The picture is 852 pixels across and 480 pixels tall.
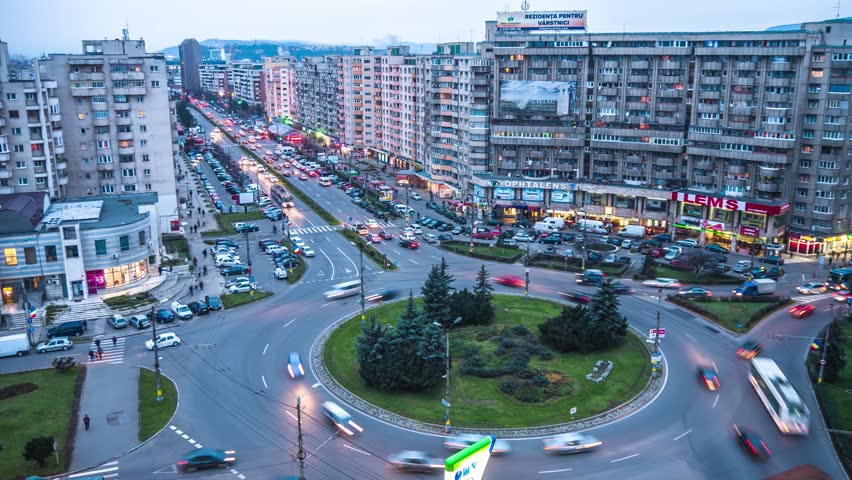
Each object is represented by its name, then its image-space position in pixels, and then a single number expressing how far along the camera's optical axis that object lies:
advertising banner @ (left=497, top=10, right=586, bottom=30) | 118.00
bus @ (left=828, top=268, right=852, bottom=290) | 84.75
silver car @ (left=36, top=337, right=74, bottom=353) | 65.75
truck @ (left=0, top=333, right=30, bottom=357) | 64.81
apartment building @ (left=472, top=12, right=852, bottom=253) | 94.62
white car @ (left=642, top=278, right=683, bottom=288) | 85.43
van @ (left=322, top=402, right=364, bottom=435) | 50.69
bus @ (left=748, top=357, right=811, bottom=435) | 49.75
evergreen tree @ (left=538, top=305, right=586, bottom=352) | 64.56
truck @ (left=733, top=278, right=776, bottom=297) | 81.62
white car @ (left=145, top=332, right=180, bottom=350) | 66.44
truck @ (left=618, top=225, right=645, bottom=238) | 109.00
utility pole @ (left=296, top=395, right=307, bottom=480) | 41.16
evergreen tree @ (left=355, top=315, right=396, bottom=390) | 56.50
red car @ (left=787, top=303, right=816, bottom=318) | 76.00
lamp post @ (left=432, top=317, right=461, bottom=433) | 50.50
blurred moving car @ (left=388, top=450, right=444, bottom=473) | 45.34
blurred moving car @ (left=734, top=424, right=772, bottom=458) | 47.16
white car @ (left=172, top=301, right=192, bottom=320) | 74.25
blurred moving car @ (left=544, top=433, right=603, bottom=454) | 47.59
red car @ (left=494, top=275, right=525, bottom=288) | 86.31
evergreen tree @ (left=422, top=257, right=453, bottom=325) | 69.56
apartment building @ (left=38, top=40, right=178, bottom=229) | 101.06
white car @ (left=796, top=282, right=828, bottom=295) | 83.07
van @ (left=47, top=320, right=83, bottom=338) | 69.75
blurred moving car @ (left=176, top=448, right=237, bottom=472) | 45.59
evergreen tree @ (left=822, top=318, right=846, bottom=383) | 59.25
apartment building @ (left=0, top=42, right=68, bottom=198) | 89.88
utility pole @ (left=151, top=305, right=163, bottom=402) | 55.58
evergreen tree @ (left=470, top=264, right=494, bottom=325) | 72.56
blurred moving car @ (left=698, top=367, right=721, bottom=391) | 57.69
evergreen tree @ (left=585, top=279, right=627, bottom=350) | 64.62
